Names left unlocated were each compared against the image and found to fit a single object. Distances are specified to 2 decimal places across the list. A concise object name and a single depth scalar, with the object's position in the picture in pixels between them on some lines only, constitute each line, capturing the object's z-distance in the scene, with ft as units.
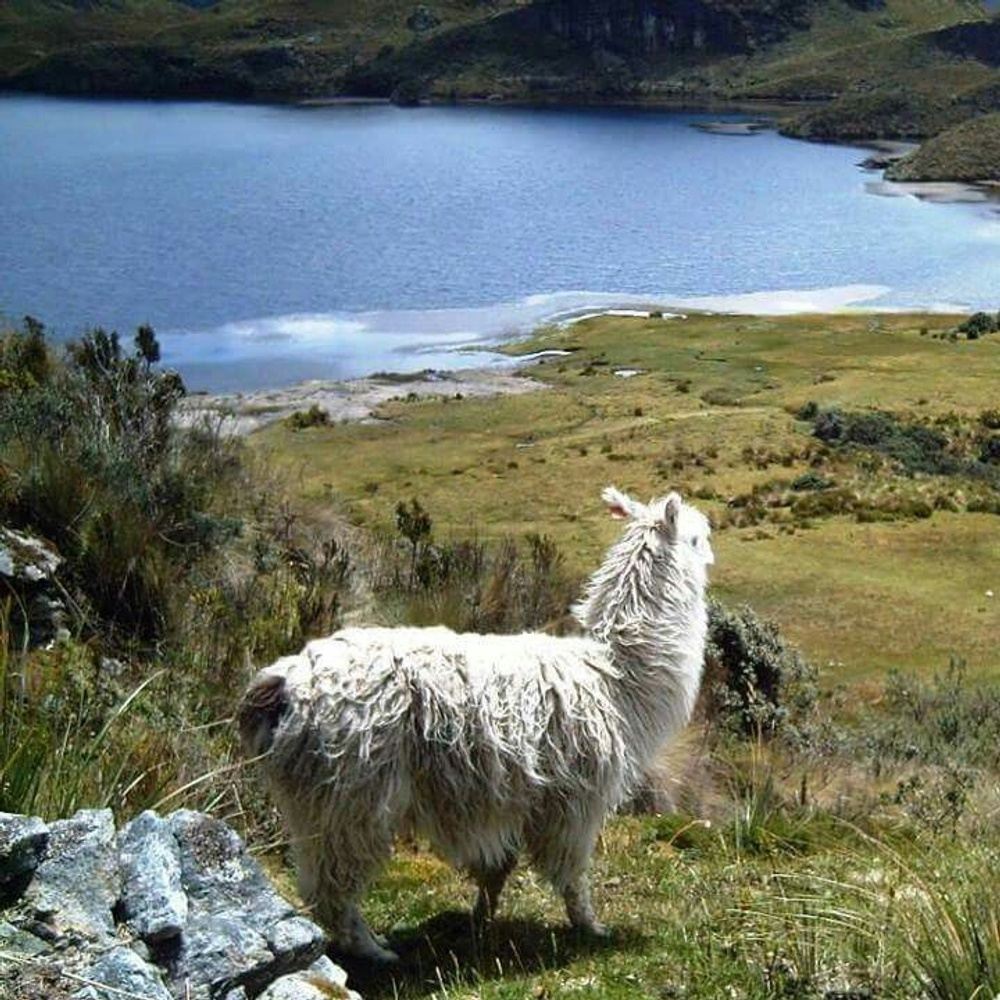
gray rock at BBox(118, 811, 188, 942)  11.37
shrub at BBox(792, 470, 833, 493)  125.18
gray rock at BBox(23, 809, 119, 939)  10.92
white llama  17.69
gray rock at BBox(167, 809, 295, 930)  12.33
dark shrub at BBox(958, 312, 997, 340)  219.20
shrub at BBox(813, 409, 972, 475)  139.64
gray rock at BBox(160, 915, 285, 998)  11.15
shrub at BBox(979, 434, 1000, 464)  142.72
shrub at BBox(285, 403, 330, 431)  158.51
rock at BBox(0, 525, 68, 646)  23.43
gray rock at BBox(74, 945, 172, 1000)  10.07
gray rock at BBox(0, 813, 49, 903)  10.95
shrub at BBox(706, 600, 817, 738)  37.75
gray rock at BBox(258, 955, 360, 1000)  11.78
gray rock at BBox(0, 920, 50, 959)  10.27
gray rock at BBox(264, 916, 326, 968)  12.23
